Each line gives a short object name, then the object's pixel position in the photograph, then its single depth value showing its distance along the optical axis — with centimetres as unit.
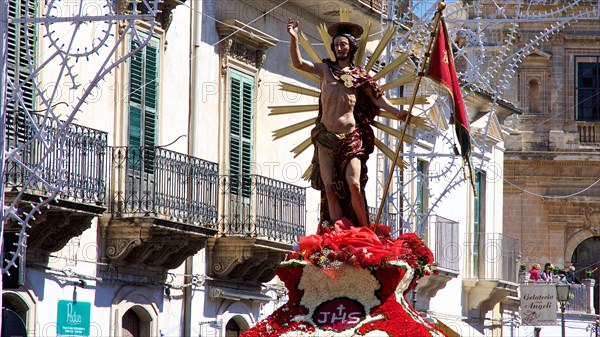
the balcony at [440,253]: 3019
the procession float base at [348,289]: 1056
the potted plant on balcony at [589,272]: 4228
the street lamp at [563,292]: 2881
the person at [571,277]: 3816
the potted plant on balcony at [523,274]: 3524
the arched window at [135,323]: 2089
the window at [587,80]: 4466
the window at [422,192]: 2962
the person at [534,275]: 3253
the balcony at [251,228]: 2275
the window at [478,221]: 3384
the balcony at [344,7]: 2481
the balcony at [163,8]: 2008
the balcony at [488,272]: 3350
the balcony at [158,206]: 1992
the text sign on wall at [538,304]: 2938
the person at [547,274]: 3280
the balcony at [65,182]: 1684
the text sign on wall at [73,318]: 1903
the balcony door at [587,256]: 4412
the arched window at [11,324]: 1502
